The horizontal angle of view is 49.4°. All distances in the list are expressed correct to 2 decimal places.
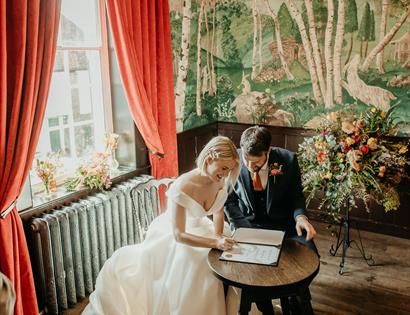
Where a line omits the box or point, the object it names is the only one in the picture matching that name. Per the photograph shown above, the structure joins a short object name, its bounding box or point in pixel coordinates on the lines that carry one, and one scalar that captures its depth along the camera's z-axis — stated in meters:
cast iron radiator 2.96
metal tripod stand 3.75
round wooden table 2.18
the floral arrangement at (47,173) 3.21
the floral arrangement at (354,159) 3.41
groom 3.03
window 3.39
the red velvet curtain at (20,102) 2.57
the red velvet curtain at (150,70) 3.44
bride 2.52
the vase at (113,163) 3.81
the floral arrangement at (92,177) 3.42
